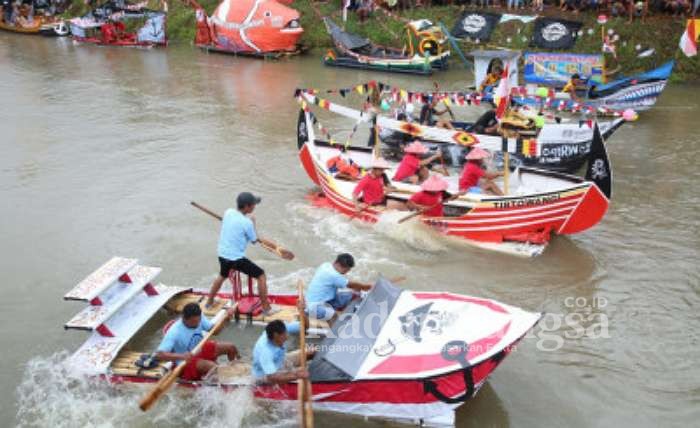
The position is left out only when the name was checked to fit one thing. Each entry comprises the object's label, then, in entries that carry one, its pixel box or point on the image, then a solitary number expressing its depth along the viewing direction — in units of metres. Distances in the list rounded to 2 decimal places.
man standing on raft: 7.20
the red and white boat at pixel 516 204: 9.28
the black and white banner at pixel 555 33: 21.44
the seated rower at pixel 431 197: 9.84
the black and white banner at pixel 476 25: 22.75
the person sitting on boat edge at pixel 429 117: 12.95
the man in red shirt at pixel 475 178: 10.12
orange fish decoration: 24.47
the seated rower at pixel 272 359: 5.84
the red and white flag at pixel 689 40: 16.93
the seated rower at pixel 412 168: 10.88
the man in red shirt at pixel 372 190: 10.23
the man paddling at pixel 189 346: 6.10
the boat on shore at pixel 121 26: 27.20
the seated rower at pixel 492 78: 16.41
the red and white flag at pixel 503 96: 11.19
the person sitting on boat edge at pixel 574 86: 16.17
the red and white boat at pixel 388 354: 5.75
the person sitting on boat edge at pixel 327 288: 6.90
